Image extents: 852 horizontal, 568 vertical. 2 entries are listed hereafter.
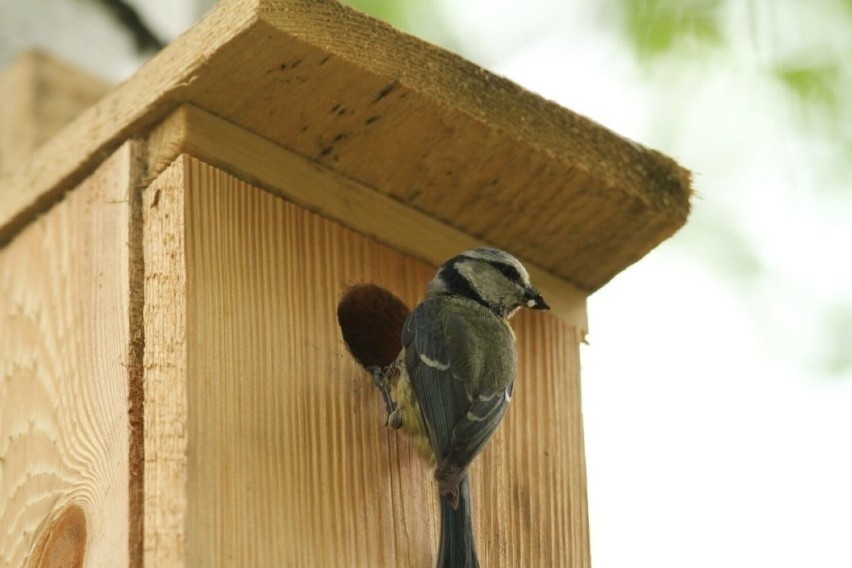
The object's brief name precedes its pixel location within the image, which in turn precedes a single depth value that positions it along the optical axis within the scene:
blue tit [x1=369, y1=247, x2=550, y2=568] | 5.48
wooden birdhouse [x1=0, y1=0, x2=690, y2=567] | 5.15
